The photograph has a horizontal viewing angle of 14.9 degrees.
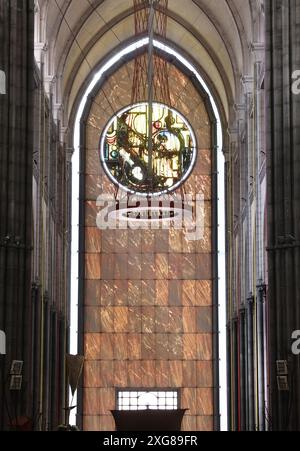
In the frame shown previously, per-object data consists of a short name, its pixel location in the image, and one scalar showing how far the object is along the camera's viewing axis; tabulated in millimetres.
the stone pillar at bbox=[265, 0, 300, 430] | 29812
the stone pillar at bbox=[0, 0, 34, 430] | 29875
